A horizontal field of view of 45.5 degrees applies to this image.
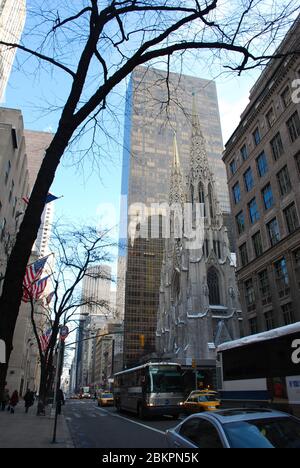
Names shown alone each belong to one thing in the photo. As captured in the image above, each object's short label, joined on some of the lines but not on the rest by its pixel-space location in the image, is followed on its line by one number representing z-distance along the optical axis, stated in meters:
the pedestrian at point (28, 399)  26.73
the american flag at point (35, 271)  23.50
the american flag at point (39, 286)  26.38
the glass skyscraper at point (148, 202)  91.31
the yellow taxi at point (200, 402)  20.44
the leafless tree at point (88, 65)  5.11
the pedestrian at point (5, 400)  28.39
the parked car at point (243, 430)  4.67
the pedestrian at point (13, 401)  25.67
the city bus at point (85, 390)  106.43
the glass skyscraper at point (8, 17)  40.94
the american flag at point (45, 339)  35.89
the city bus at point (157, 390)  19.88
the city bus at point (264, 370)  11.41
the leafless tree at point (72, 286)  25.23
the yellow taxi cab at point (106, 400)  39.16
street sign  15.46
